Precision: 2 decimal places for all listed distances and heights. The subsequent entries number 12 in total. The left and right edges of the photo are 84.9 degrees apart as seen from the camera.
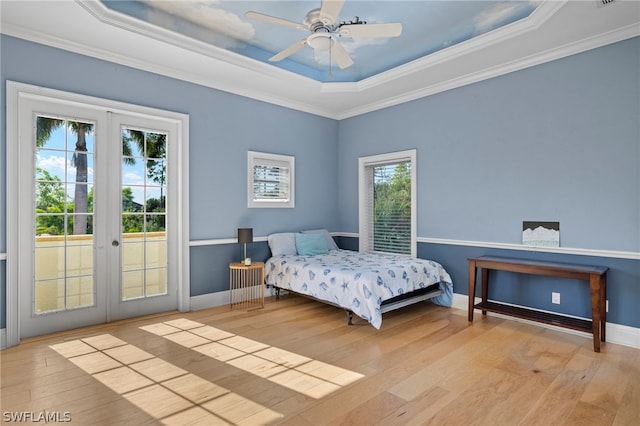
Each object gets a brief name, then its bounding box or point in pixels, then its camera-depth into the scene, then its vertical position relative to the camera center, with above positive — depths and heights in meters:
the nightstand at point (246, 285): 4.60 -1.00
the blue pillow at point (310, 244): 5.17 -0.47
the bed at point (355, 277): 3.72 -0.76
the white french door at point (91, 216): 3.40 -0.03
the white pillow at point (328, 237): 5.63 -0.39
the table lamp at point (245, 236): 4.50 -0.29
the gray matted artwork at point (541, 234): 3.76 -0.23
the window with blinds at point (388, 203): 5.23 +0.17
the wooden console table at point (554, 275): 3.15 -0.75
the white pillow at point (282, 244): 5.09 -0.45
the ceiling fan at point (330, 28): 2.78 +1.57
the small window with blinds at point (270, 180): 5.06 +0.50
